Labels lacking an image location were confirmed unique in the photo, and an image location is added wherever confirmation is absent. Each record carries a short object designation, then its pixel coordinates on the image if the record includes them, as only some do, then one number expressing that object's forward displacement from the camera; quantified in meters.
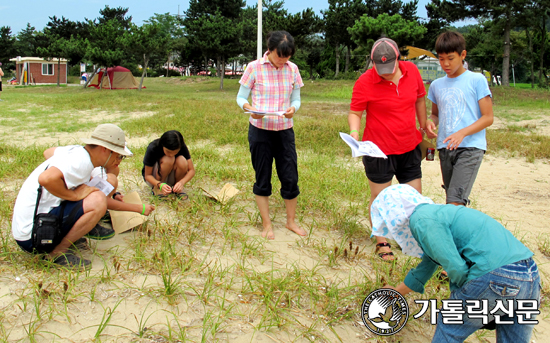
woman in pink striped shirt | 3.05
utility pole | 11.54
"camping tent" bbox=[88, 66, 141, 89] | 27.25
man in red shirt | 2.86
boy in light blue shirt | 2.75
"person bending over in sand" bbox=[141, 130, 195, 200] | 3.85
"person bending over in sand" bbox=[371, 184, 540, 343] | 1.70
